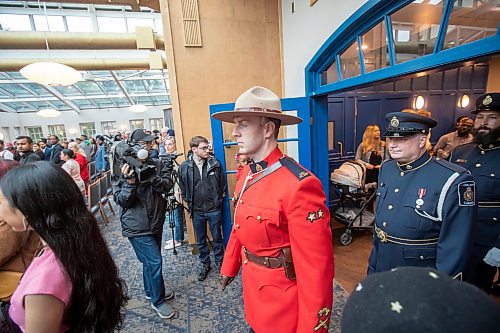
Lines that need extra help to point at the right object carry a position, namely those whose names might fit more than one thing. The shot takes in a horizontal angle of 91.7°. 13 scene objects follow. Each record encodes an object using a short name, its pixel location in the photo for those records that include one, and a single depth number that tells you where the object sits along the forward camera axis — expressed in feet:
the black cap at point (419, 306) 0.92
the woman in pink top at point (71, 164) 12.95
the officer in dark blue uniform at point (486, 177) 5.87
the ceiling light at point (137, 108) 33.94
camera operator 6.60
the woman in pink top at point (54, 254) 2.84
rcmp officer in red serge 3.50
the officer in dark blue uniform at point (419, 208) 4.11
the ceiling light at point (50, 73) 10.26
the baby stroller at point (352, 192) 11.64
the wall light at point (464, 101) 18.27
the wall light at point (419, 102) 17.16
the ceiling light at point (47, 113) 29.81
